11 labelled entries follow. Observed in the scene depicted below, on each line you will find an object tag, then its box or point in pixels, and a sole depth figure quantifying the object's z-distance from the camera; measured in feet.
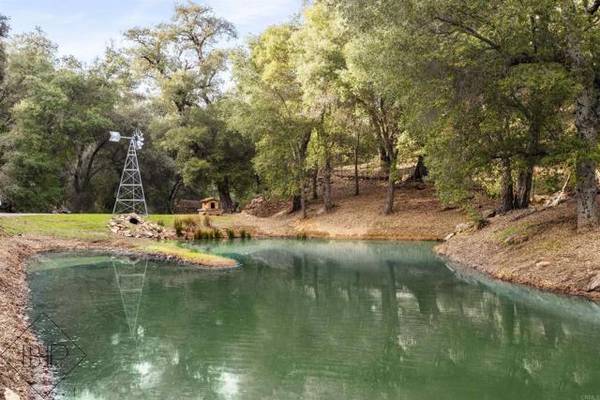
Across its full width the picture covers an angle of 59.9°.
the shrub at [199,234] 99.91
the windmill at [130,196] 139.87
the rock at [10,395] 19.35
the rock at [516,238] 57.98
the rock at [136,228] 93.97
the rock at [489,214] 82.96
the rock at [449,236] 85.76
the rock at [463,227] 83.82
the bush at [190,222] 101.76
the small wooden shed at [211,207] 132.77
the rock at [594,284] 44.55
